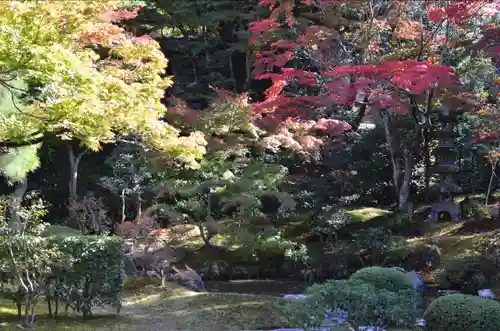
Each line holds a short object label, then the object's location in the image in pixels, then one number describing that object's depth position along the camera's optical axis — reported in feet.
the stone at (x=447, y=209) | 38.24
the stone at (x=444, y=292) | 28.96
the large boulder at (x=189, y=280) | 29.09
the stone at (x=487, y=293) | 25.80
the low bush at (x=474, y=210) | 36.58
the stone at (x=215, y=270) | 34.94
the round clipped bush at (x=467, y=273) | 28.53
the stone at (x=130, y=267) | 30.17
